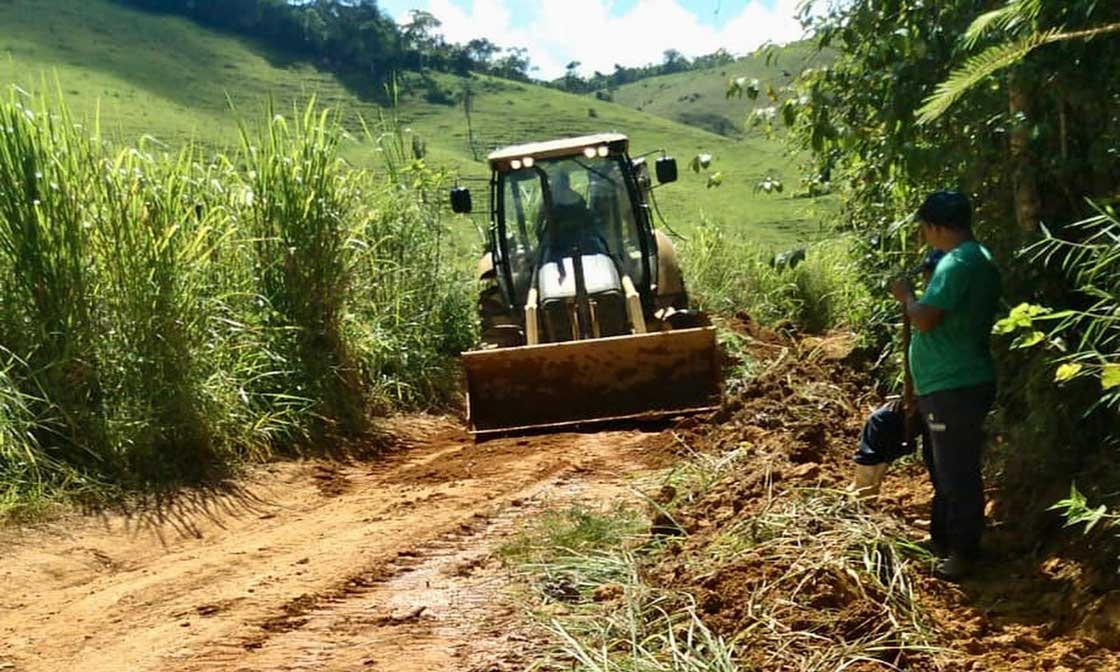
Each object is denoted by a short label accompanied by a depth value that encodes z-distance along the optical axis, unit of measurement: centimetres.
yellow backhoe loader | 754
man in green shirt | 384
